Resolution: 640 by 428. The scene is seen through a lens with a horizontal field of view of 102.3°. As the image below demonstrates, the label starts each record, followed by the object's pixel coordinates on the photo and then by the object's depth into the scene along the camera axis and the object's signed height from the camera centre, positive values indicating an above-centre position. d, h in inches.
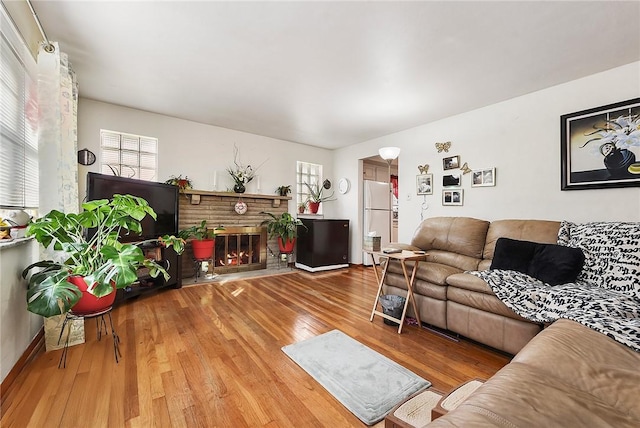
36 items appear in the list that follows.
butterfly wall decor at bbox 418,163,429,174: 159.5 +28.9
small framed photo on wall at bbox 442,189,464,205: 143.4 +10.3
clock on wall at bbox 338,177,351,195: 217.0 +25.0
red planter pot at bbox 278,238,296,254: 191.8 -23.0
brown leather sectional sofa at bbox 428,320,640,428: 27.8 -23.3
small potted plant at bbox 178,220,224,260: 148.6 -15.4
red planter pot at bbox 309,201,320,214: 215.3 +6.7
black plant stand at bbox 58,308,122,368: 71.8 -37.5
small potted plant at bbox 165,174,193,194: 153.5 +19.8
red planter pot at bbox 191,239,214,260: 153.0 -20.1
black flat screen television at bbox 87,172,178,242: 102.6 +9.2
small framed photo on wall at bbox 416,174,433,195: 157.3 +18.9
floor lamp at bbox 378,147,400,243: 132.2 +31.7
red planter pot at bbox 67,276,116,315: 70.8 -24.3
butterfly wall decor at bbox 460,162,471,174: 140.4 +25.2
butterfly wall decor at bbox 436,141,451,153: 149.3 +39.8
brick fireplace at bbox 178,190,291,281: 164.1 -7.0
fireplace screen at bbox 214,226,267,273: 177.0 -24.8
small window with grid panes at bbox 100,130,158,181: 142.0 +34.2
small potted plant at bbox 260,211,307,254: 189.8 -10.7
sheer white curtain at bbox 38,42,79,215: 78.8 +24.8
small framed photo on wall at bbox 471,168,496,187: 130.8 +19.4
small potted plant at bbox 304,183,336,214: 216.2 +15.6
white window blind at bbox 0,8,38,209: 65.0 +26.3
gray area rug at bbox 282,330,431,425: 57.6 -42.1
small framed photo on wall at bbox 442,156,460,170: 144.7 +29.8
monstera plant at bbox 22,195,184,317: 63.7 -14.1
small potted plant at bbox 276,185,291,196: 199.9 +19.0
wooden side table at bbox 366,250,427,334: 95.2 -25.1
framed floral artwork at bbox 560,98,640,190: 94.3 +24.9
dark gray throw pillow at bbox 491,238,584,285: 80.6 -15.2
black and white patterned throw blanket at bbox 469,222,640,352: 58.8 -21.1
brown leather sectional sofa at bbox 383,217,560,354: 78.4 -24.1
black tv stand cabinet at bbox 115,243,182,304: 117.1 -32.1
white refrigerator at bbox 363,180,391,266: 211.9 +4.5
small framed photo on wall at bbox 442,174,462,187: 144.7 +19.6
